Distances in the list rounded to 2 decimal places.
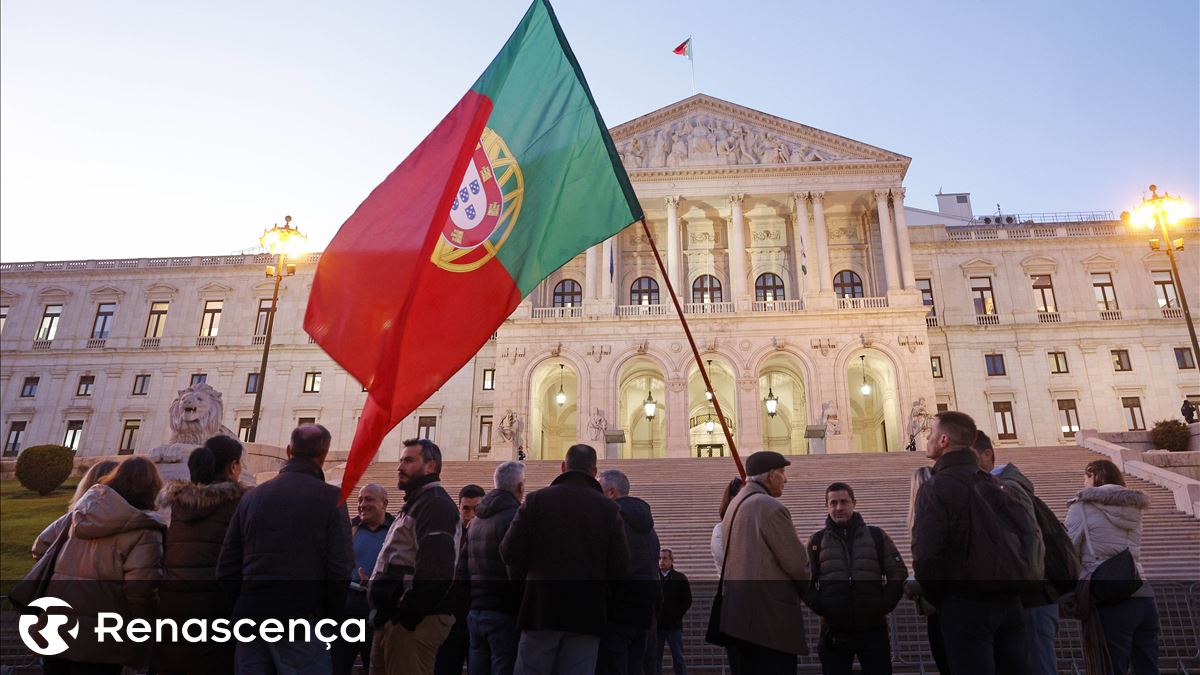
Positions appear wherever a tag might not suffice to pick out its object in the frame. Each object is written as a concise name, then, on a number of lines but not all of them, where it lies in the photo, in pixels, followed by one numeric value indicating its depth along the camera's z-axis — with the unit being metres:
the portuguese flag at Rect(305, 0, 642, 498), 5.49
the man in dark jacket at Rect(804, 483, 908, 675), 5.73
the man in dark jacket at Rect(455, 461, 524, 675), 5.51
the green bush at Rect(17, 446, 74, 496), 23.62
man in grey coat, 4.94
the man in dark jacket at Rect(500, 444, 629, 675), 4.62
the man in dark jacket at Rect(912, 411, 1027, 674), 4.58
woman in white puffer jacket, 6.01
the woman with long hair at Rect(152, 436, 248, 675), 4.68
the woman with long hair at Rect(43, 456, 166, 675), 4.74
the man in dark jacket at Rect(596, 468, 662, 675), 5.02
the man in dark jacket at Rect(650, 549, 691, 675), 7.80
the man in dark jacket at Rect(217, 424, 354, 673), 4.40
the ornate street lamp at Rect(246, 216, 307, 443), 19.58
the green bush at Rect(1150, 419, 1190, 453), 23.44
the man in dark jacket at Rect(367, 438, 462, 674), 4.87
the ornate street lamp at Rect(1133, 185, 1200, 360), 19.70
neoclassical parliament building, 34.59
